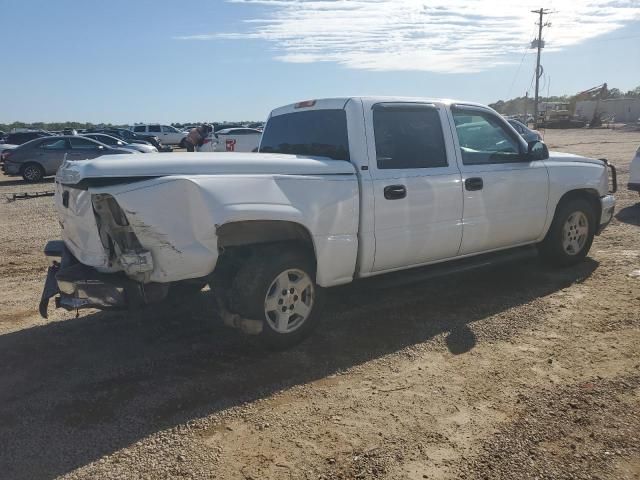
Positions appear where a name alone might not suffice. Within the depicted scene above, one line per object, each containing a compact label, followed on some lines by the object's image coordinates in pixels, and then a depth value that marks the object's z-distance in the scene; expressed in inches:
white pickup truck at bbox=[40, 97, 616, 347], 145.8
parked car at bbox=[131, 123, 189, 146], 1590.8
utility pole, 2116.1
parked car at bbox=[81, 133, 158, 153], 761.6
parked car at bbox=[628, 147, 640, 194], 409.7
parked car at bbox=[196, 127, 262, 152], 811.4
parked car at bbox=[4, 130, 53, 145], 1035.2
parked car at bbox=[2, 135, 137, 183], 737.0
